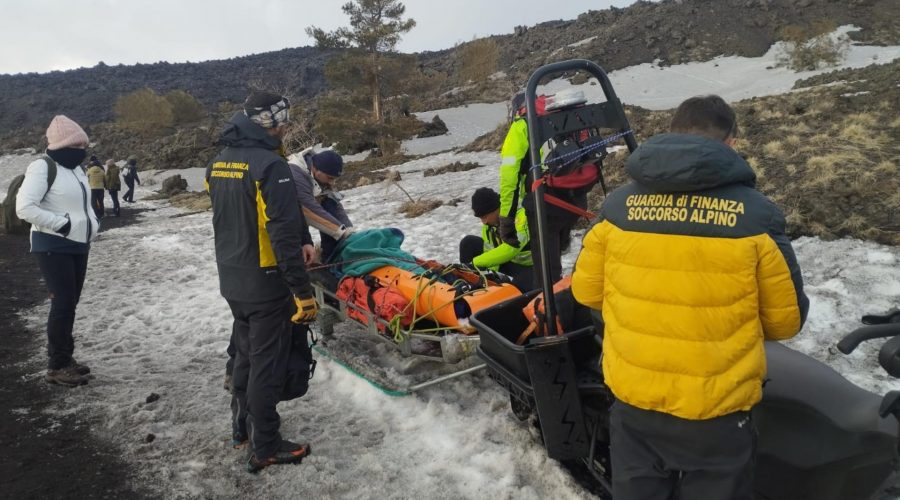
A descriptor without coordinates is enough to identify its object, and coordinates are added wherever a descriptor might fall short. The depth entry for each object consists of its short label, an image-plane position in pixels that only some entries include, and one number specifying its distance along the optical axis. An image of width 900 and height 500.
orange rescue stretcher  3.82
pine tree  28.30
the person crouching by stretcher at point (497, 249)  4.34
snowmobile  1.91
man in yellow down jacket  1.68
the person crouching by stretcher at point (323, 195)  4.64
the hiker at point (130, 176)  18.95
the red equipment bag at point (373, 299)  4.11
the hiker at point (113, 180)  15.94
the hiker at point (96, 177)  14.08
